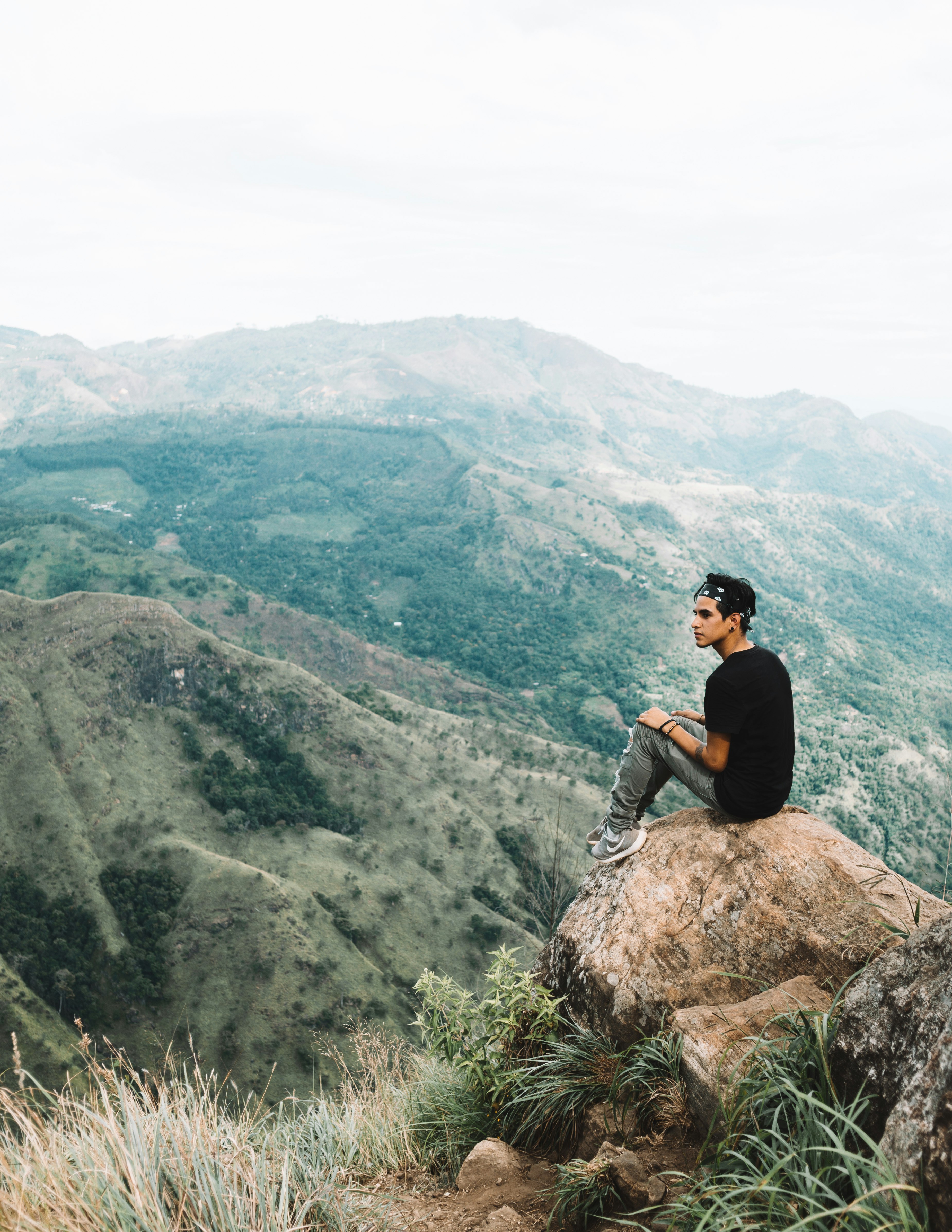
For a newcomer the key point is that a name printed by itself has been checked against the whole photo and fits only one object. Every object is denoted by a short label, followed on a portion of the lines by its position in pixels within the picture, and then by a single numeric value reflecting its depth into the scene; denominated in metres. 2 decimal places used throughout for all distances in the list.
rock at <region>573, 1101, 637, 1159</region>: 4.53
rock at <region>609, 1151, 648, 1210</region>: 3.70
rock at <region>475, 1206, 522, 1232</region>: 3.96
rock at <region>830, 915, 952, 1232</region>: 2.61
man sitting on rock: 5.38
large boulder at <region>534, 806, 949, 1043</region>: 5.15
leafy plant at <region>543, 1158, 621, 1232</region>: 3.83
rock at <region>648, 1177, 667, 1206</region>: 3.63
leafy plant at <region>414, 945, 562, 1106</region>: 5.41
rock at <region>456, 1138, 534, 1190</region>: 4.60
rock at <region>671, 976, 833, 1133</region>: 3.98
